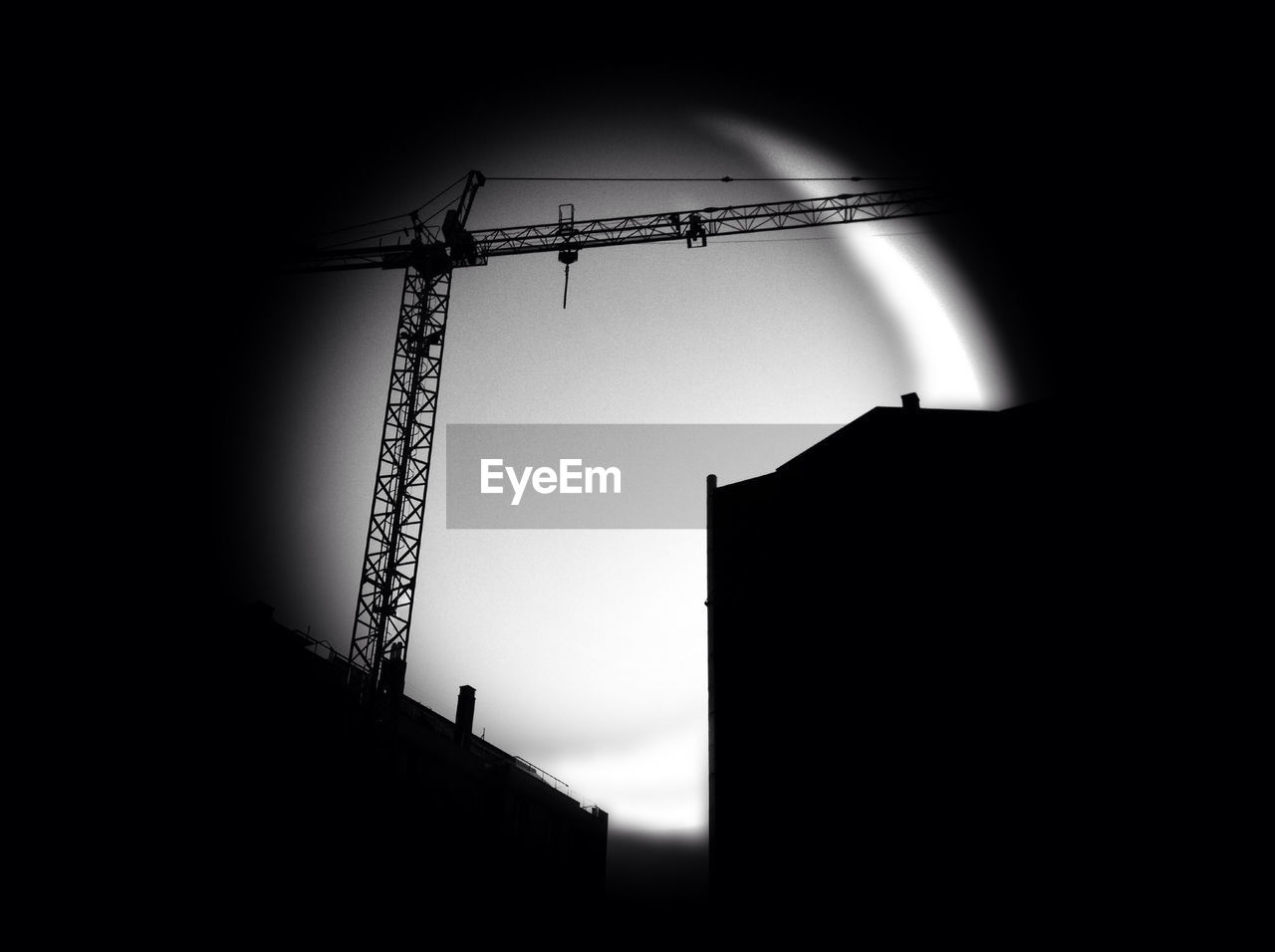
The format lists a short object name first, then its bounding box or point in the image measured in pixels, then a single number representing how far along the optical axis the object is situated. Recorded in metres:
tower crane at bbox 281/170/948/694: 28.53
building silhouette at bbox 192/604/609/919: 22.62
